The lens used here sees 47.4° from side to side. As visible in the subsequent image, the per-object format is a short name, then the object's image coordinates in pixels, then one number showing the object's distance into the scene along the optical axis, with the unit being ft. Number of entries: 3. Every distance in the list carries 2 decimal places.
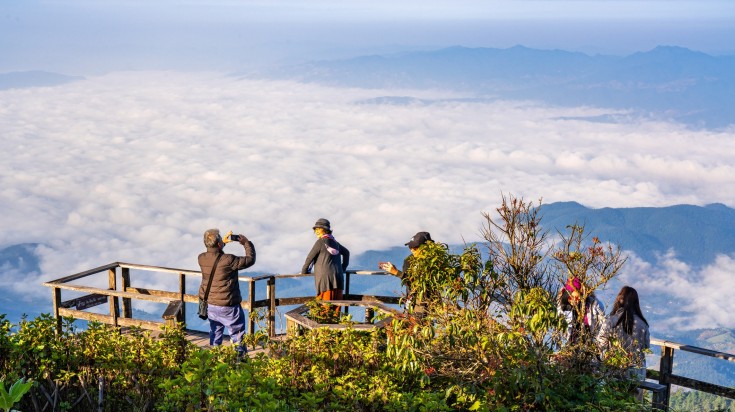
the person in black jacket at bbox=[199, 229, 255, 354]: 31.76
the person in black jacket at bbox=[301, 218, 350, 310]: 35.06
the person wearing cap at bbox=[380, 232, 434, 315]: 26.73
